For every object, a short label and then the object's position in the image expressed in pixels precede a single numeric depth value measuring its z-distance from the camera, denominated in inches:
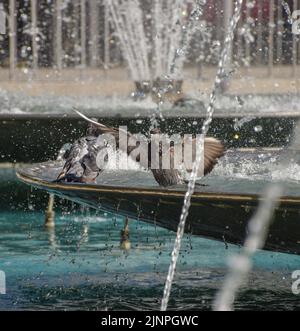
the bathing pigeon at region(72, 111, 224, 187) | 459.8
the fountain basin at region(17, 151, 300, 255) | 432.8
